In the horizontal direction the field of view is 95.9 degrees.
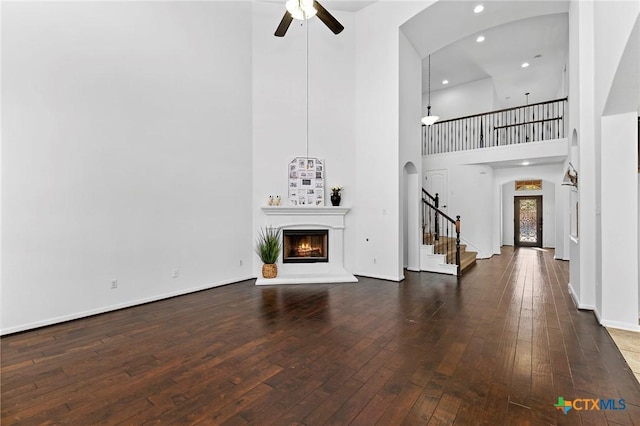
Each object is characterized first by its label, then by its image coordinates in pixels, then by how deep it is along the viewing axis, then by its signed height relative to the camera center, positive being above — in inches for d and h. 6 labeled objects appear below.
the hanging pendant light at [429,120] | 321.4 +104.0
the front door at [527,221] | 478.3 -14.1
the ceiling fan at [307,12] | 144.3 +104.4
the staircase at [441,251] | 246.7 -36.5
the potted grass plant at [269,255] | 220.4 -32.6
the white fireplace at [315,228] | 227.9 -12.8
